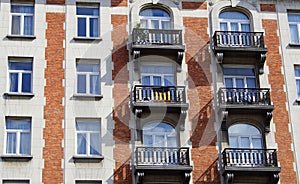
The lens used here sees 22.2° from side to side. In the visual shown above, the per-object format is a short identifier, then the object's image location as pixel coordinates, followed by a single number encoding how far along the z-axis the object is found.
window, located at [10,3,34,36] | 34.16
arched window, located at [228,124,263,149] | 32.81
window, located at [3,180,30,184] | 30.89
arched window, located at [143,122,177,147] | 32.34
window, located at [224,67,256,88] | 33.97
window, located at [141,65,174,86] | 33.53
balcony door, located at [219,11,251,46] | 34.28
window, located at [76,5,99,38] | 34.47
